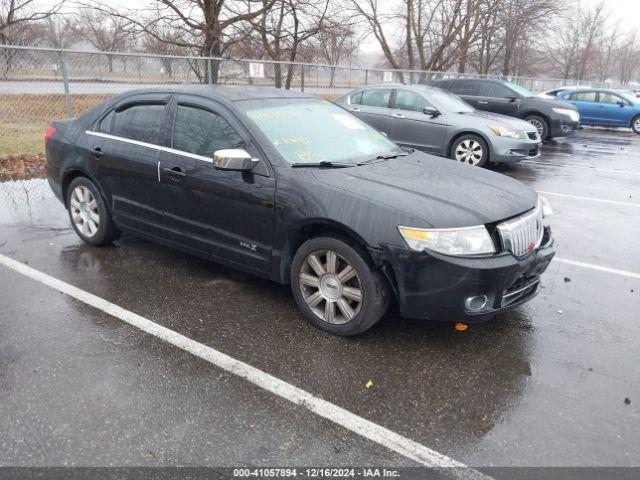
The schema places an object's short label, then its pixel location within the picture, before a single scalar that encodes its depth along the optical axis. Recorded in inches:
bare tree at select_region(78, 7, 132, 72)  631.2
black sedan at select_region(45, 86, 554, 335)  129.0
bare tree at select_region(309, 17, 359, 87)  717.3
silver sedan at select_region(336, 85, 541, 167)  381.7
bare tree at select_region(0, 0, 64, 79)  852.6
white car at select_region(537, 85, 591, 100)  764.0
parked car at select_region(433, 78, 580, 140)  574.2
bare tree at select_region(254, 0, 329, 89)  650.8
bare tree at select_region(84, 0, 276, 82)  597.0
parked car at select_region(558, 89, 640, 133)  736.3
